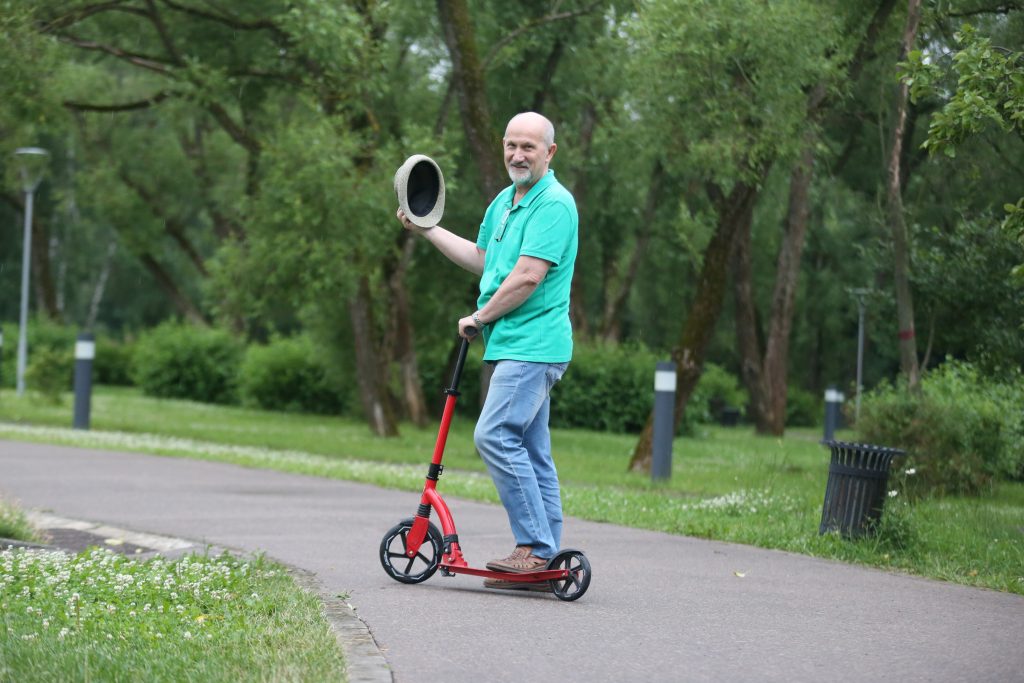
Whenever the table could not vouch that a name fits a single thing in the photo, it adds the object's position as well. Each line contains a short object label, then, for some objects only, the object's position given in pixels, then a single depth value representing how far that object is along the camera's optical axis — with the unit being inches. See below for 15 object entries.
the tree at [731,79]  558.3
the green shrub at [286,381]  1289.4
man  241.1
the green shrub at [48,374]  1043.9
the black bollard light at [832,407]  1048.2
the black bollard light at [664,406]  527.8
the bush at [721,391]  1568.7
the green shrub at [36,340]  1450.5
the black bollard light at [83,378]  770.8
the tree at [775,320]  1181.7
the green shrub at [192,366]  1413.6
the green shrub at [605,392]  1193.4
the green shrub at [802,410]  1758.1
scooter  243.9
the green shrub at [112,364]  1672.0
